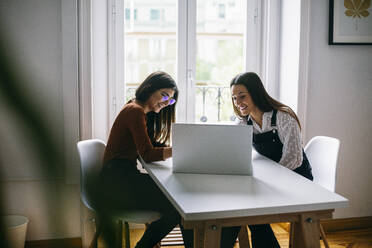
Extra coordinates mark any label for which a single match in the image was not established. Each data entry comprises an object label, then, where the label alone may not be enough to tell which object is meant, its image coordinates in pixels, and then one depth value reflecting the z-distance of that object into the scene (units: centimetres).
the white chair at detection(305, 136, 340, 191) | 204
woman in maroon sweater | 184
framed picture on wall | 263
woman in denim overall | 196
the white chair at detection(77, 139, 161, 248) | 179
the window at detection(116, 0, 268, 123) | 277
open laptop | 159
